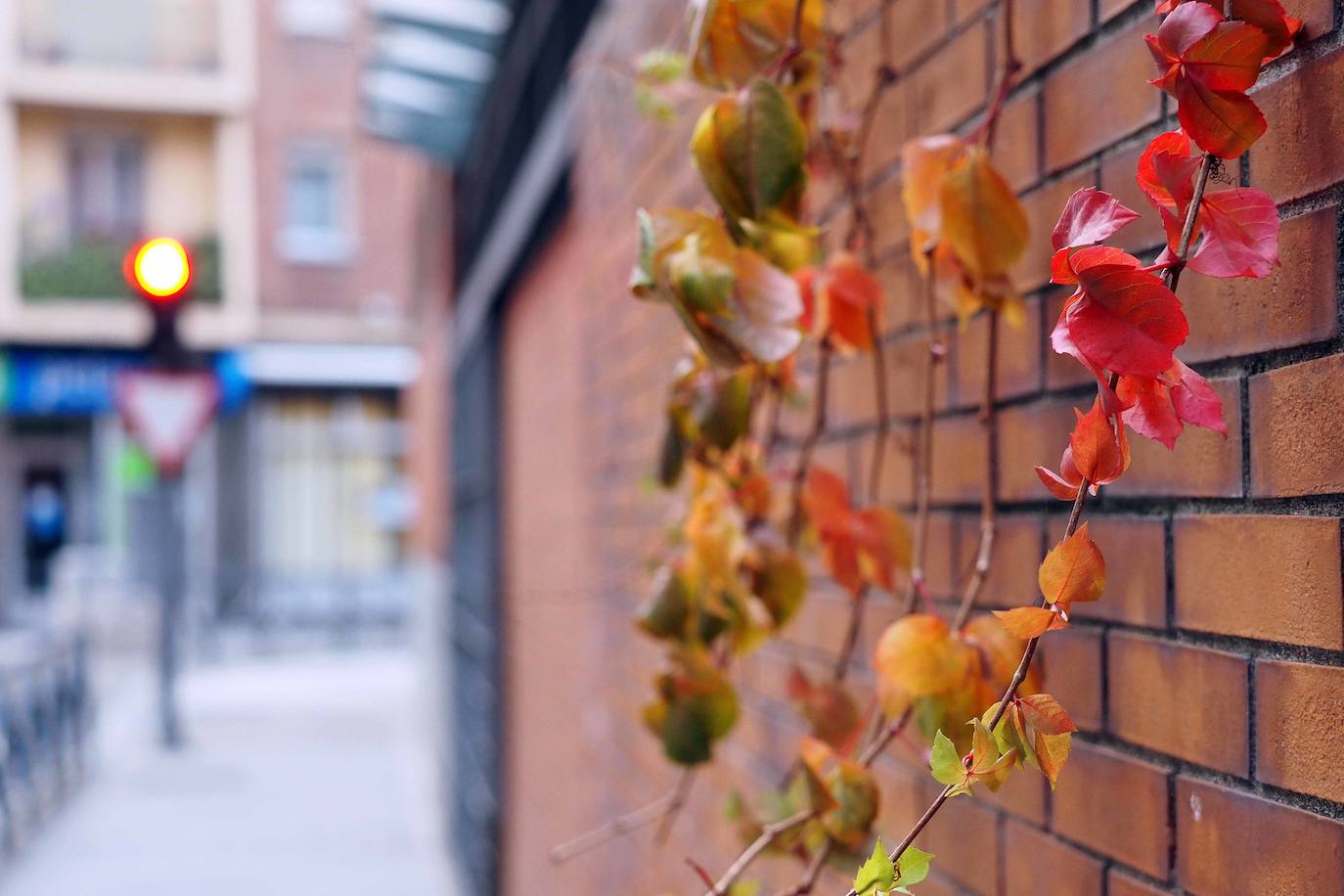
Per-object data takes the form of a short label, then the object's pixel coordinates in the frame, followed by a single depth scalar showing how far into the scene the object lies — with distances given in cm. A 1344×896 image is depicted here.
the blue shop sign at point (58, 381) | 1880
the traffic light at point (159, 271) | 677
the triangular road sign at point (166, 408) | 741
